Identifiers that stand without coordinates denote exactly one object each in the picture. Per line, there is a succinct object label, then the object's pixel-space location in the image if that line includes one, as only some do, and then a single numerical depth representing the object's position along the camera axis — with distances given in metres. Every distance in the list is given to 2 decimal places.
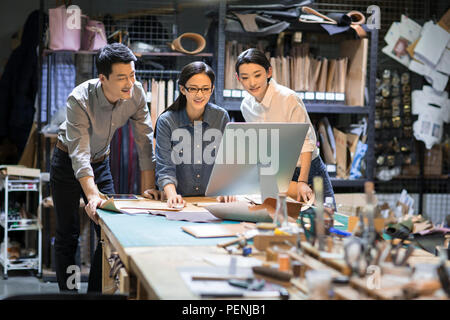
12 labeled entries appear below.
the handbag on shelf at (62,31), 4.87
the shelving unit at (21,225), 5.02
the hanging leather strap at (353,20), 5.04
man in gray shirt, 3.17
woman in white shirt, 3.26
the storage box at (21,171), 4.95
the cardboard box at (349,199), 5.11
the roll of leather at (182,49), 4.95
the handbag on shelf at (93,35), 4.98
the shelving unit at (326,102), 4.94
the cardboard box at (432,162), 5.90
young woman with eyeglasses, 3.20
